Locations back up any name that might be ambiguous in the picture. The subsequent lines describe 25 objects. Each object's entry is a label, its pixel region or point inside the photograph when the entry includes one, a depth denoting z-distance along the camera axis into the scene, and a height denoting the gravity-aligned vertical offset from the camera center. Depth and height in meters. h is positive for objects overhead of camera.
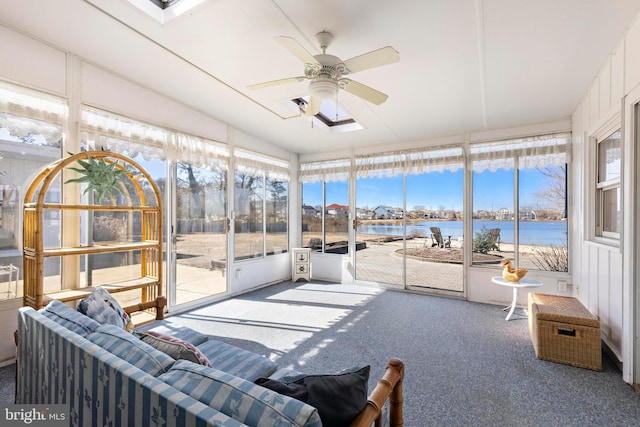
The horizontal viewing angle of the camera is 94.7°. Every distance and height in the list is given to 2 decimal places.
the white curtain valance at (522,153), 3.91 +0.86
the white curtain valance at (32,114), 2.50 +0.90
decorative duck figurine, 3.52 -0.72
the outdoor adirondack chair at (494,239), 4.38 -0.38
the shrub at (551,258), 3.97 -0.61
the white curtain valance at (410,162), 4.60 +0.87
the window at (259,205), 4.84 +0.16
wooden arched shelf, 2.35 -0.28
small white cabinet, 5.74 -0.97
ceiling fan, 1.96 +1.06
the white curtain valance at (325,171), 5.58 +0.85
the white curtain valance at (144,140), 3.03 +0.89
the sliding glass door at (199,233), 3.90 -0.26
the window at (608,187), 2.70 +0.26
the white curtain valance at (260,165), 4.78 +0.87
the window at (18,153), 2.53 +0.56
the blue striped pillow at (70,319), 1.44 -0.54
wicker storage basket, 2.45 -1.06
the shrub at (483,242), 4.42 -0.42
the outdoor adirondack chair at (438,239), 4.95 -0.43
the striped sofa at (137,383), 0.83 -0.57
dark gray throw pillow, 0.97 -0.60
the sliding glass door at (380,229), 5.21 -0.28
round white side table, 3.45 -0.83
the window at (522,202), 3.99 +0.17
